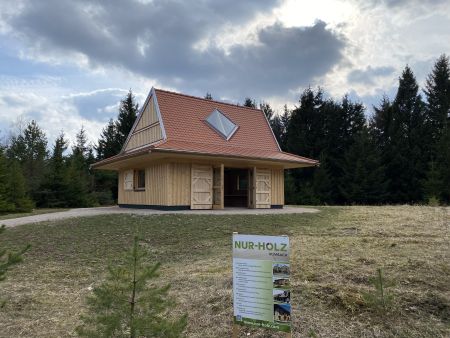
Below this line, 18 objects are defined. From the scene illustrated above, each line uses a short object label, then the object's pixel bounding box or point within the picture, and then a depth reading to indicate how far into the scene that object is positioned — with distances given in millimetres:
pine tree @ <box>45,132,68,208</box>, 27734
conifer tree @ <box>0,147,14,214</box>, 21088
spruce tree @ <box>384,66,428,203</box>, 30480
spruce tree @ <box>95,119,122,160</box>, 37906
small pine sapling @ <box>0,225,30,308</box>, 3136
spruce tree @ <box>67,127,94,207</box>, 28125
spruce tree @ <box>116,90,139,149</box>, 38875
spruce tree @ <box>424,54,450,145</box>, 31427
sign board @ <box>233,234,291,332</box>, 3564
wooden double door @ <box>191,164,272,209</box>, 16422
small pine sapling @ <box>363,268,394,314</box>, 4199
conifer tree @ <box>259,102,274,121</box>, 47988
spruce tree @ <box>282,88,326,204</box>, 34469
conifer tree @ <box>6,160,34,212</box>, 22312
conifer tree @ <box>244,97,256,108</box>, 43219
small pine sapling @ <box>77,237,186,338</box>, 3076
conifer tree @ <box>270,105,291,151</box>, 42594
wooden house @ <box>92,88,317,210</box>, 15945
